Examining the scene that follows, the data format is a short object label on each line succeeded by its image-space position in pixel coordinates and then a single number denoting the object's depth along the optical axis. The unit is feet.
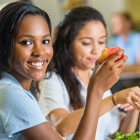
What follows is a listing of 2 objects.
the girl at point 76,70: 5.11
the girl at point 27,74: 3.48
